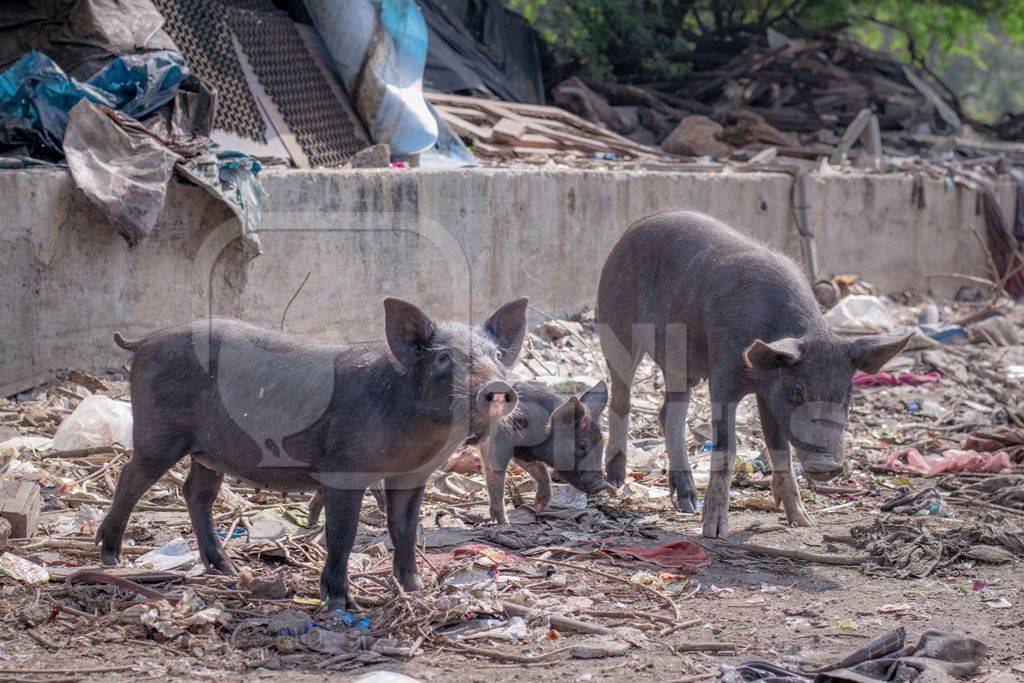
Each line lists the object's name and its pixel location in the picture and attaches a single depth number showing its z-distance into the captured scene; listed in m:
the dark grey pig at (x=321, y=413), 5.11
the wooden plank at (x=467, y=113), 14.12
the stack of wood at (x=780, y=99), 16.98
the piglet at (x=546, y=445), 6.83
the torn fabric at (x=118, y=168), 8.49
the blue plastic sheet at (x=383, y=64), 12.19
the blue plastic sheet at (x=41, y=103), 8.84
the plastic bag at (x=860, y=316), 12.63
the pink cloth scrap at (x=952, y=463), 8.19
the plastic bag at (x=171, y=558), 5.73
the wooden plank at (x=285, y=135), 11.48
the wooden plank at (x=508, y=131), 13.80
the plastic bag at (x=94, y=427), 7.39
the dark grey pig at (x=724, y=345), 6.35
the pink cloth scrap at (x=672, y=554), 6.21
